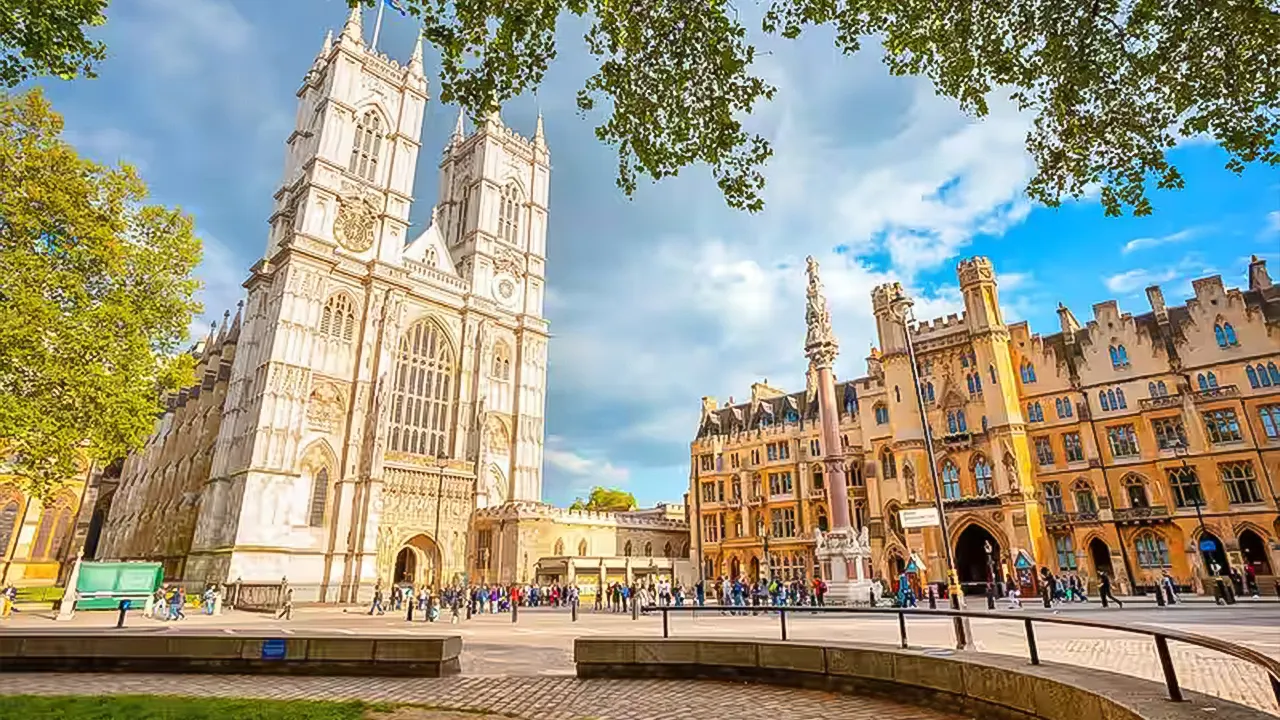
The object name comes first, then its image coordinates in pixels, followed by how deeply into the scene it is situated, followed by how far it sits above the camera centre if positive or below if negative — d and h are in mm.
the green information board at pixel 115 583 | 24594 -352
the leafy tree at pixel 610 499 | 86625 +9616
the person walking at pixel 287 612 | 24359 -1450
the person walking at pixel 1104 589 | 21109 -683
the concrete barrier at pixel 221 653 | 8883 -1093
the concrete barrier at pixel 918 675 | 4137 -1018
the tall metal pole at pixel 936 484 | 9086 +1681
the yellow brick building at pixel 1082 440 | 28188 +6239
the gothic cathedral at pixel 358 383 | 36250 +12219
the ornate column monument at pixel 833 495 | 26062 +3056
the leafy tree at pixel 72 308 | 16750 +7368
